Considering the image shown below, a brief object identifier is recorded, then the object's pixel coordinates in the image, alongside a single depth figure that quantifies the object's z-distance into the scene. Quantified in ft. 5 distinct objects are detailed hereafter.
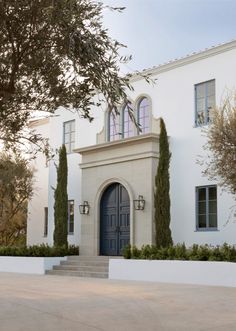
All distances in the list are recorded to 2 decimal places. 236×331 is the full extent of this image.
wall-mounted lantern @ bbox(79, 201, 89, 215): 65.41
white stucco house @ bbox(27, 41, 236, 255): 54.44
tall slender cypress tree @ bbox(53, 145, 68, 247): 63.93
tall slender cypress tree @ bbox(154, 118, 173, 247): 53.52
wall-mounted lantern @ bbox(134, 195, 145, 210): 57.98
